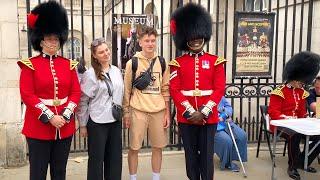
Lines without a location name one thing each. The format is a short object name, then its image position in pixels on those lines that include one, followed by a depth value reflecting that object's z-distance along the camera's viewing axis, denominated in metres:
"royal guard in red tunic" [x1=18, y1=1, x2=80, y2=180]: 3.42
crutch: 5.12
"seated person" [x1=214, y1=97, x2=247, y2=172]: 5.21
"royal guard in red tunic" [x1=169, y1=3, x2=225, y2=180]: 3.96
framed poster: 6.30
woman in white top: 3.79
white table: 4.17
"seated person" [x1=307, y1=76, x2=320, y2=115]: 5.75
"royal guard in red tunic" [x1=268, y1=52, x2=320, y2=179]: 5.14
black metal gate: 6.32
